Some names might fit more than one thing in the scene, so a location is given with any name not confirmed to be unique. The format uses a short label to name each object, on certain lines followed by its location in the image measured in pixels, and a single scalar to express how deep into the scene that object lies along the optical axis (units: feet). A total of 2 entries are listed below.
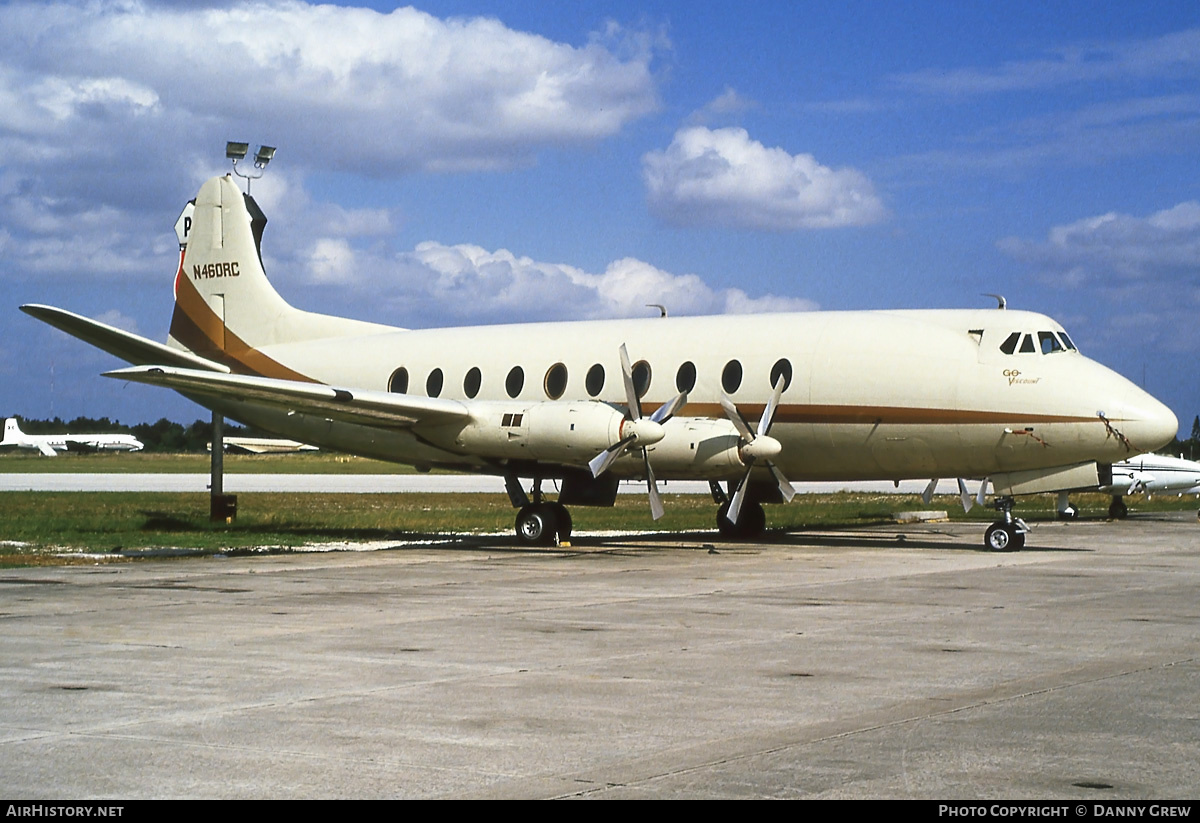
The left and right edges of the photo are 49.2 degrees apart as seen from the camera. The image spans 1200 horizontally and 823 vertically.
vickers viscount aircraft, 76.59
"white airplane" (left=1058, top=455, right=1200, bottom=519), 156.15
